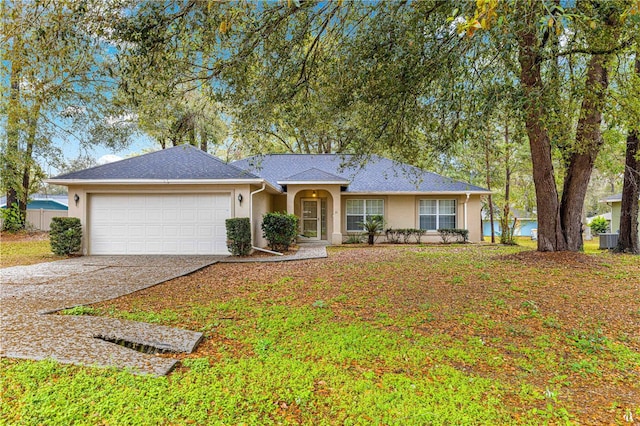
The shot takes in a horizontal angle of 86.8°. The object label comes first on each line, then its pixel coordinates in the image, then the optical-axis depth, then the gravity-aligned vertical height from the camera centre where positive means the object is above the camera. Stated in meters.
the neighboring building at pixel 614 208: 18.34 +0.52
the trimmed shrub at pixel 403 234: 15.99 -0.76
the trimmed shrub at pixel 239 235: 10.96 -0.53
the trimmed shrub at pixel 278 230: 12.23 -0.40
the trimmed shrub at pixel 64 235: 10.92 -0.49
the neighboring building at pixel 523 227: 35.49 -1.04
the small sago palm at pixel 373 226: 15.41 -0.38
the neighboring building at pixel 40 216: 19.80 +0.24
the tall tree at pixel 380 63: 5.31 +2.86
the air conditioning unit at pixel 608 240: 15.32 -1.06
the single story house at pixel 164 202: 11.26 +0.61
